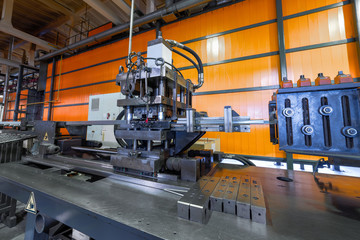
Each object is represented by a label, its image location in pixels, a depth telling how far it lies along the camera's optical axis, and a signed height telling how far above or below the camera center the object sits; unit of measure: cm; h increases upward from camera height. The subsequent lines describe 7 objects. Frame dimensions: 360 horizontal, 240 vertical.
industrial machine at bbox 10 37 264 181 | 78 +5
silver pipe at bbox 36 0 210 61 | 334 +313
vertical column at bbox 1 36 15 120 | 679 +241
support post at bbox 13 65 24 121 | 633 +185
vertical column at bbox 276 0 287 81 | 300 +204
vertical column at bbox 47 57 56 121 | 644 +211
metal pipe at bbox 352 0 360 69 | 251 +208
